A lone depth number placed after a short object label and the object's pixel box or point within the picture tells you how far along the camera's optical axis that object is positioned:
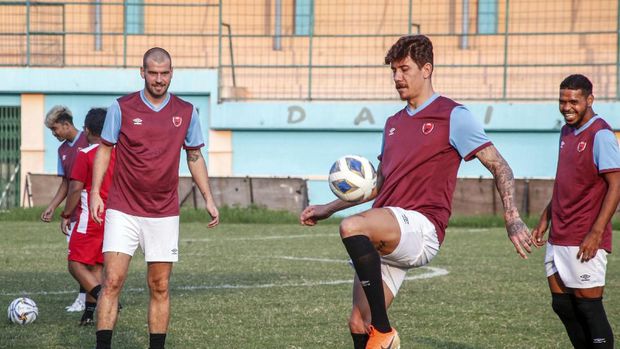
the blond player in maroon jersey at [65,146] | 17.50
